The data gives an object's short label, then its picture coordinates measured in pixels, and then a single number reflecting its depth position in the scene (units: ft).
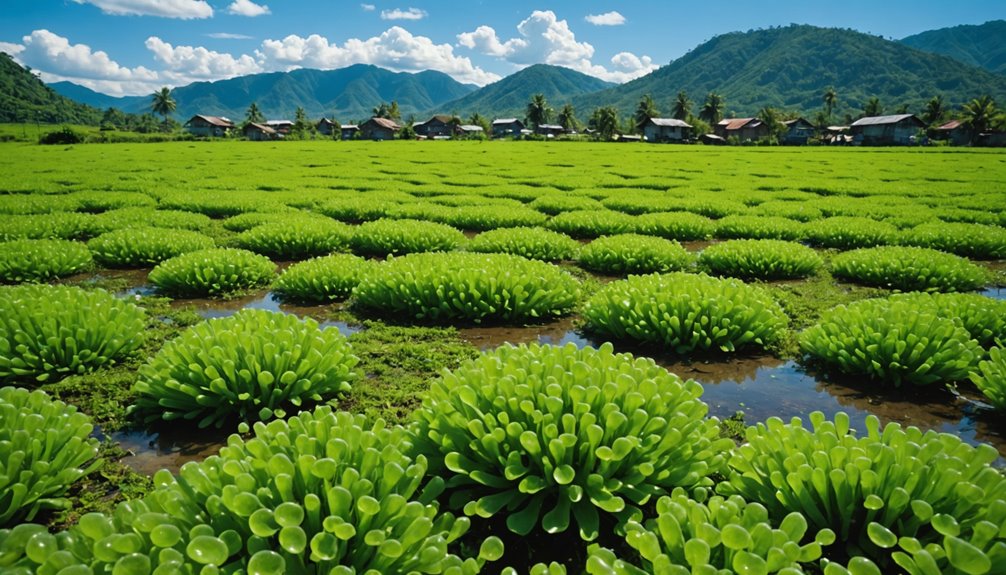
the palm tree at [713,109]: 418.10
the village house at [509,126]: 477.36
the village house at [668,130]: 360.07
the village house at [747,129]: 380.78
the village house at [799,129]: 405.59
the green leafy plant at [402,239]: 34.14
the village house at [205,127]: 426.51
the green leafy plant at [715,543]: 7.00
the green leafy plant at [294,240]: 34.06
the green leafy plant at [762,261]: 29.50
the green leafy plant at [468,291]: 21.67
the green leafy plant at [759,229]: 40.65
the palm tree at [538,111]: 429.79
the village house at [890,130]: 315.58
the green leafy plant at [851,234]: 38.93
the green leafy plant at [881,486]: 8.02
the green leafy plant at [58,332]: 15.44
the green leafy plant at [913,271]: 26.43
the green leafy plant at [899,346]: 15.39
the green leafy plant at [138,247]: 30.94
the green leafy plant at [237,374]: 13.16
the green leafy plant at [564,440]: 9.07
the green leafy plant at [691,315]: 18.38
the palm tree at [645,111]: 393.09
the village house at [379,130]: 390.21
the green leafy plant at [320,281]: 24.88
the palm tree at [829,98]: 413.80
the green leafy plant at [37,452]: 9.17
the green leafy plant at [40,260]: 26.43
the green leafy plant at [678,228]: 40.52
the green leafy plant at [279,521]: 6.60
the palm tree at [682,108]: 399.03
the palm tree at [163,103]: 405.39
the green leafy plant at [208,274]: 25.30
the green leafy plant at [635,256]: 29.71
